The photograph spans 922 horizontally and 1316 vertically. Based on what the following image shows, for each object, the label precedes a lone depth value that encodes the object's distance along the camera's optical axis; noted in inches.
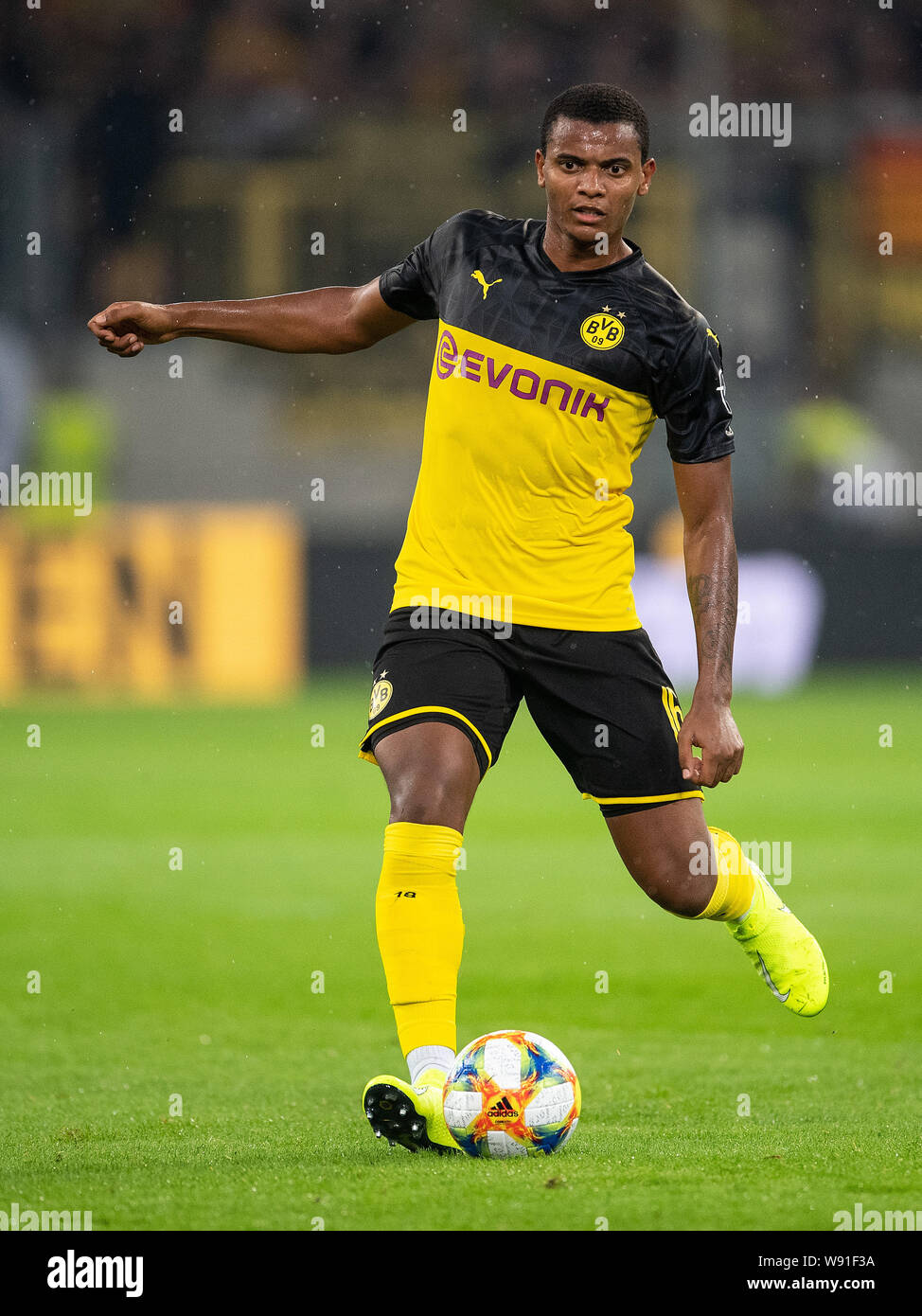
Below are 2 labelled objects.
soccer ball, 292.4
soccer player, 307.3
